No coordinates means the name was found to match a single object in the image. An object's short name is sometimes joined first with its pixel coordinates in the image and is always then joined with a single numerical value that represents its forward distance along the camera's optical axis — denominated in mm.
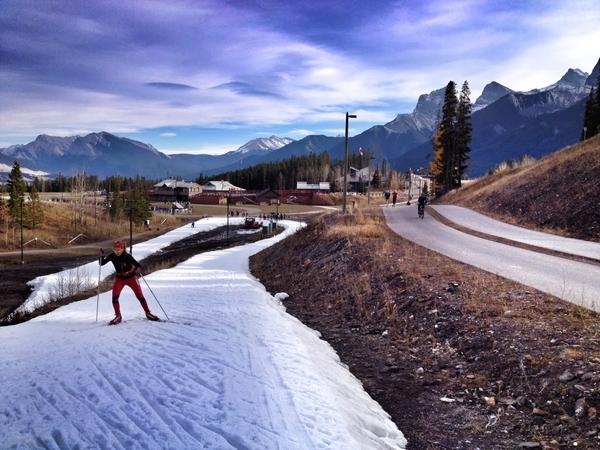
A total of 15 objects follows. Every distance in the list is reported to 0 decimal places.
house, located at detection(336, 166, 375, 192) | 156875
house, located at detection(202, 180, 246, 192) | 166875
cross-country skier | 12273
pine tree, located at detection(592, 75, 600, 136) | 60256
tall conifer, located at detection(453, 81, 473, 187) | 57250
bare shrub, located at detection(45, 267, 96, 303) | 28267
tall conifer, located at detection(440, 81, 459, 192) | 57750
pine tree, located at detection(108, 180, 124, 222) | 93688
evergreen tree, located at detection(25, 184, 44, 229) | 69625
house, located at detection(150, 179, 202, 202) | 153375
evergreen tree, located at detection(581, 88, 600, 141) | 60844
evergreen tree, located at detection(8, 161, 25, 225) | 65000
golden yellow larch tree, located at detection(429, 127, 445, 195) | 63938
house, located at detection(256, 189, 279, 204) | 145750
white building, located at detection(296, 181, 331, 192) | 152875
